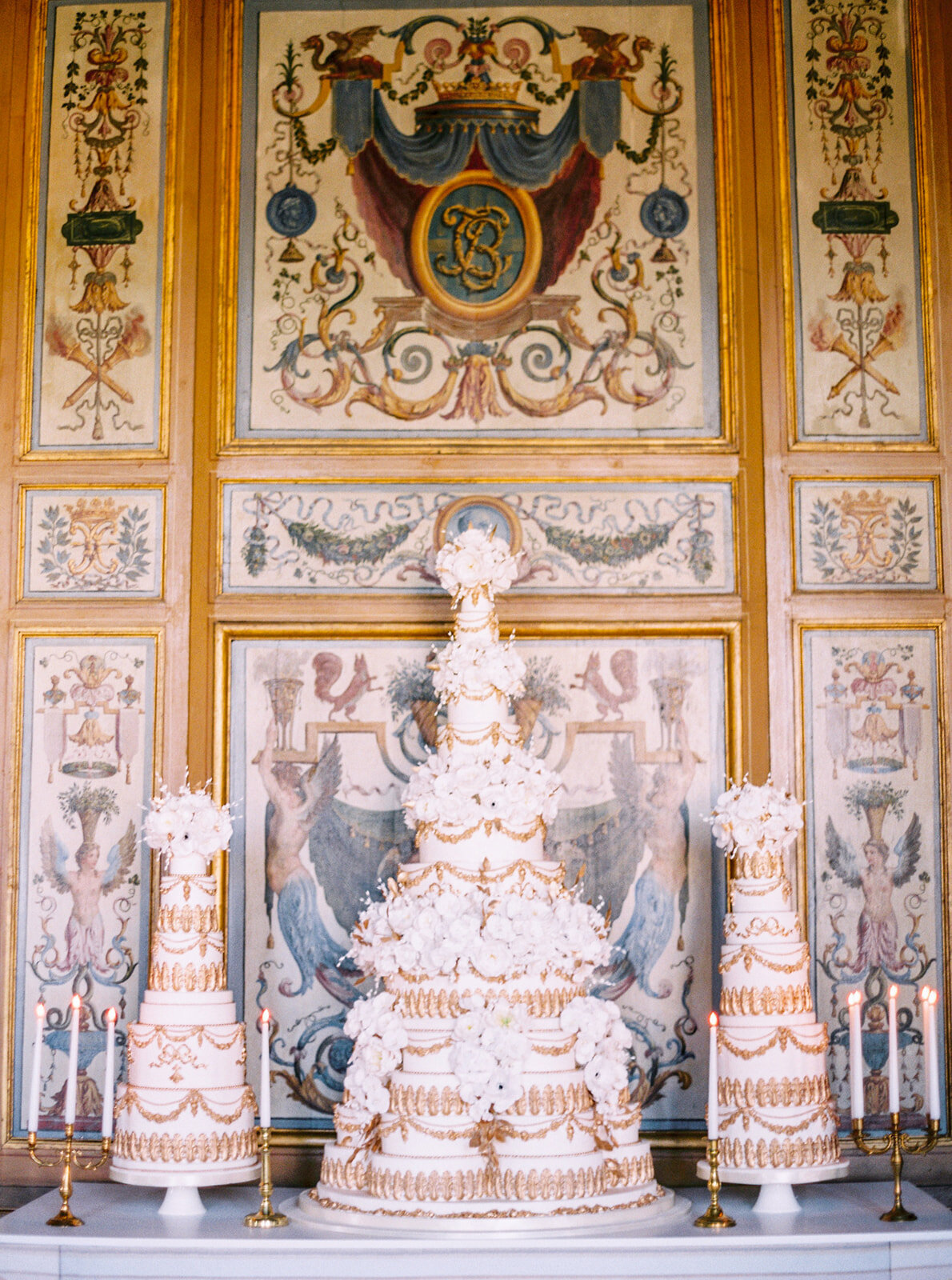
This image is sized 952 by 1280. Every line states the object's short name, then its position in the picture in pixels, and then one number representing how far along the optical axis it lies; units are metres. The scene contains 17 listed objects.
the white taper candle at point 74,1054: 4.77
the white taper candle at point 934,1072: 4.65
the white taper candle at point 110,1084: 4.81
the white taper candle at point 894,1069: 4.62
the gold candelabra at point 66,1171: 4.68
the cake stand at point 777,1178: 4.74
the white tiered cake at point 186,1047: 4.76
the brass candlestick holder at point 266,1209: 4.65
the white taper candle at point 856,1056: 4.64
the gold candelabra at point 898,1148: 4.59
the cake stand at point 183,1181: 4.71
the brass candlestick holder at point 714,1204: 4.58
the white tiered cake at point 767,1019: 4.78
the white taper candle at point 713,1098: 4.57
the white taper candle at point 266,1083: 4.58
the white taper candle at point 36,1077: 4.65
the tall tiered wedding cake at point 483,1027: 4.56
